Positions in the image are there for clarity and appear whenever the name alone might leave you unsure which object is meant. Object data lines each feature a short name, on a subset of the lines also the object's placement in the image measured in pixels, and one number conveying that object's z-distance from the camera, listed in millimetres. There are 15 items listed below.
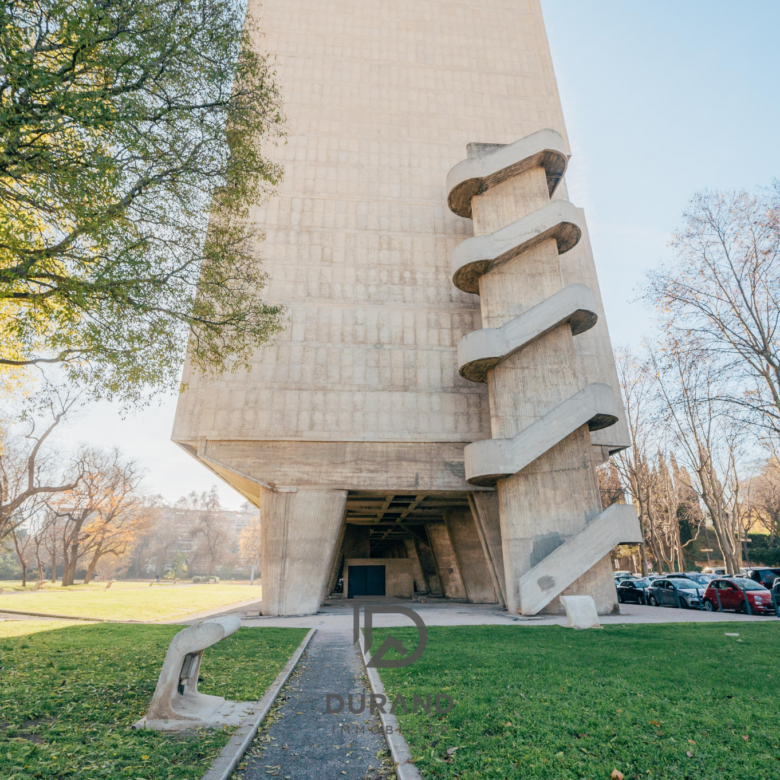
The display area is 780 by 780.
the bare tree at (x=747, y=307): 17766
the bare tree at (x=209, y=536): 88800
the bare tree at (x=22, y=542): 40988
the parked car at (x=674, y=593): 22031
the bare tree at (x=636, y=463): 31172
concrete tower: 19469
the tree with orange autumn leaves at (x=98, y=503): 42125
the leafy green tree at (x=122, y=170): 8086
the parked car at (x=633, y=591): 25836
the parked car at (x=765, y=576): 21297
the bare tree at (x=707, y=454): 18656
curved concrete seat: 5191
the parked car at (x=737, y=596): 17578
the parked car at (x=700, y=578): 23808
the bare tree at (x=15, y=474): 32156
